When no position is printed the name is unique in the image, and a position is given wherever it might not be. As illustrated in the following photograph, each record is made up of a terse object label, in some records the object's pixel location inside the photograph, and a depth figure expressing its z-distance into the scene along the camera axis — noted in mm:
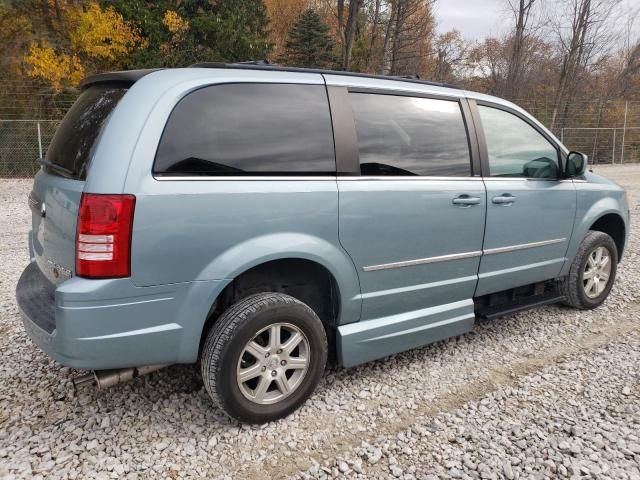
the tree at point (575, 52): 22922
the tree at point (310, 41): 25844
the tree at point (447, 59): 30552
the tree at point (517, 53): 24219
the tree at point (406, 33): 23094
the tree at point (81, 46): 16266
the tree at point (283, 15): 29906
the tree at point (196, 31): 17672
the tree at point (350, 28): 21250
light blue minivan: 2229
